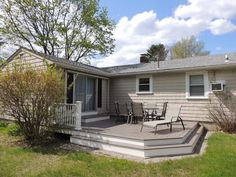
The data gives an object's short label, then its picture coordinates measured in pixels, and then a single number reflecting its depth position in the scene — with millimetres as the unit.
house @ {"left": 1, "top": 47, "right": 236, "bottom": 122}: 9609
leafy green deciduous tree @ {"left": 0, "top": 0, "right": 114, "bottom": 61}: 20688
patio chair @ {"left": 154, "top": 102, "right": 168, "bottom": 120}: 9359
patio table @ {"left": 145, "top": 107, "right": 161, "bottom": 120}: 9986
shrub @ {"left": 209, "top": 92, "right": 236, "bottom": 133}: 8922
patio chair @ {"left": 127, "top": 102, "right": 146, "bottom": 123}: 9805
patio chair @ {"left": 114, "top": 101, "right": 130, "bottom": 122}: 10609
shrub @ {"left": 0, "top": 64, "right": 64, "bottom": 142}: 6938
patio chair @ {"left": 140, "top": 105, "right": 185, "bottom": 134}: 7949
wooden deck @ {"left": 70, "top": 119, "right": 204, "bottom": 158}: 5995
